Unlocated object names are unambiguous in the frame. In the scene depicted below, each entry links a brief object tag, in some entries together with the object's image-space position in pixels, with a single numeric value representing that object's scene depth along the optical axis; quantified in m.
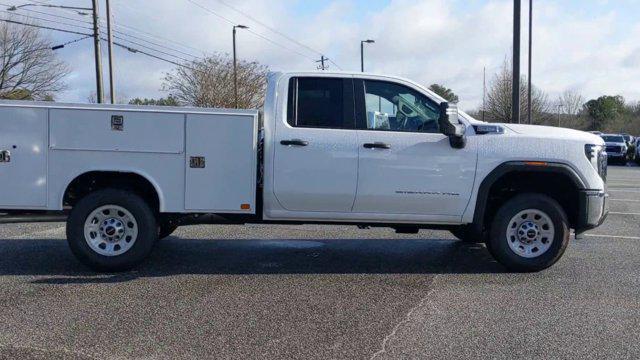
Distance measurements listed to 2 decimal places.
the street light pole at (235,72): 34.84
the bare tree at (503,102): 31.30
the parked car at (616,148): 36.03
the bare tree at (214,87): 36.66
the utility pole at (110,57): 25.08
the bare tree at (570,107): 60.70
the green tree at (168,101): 36.50
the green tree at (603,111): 72.50
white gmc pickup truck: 6.69
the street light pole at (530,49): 23.70
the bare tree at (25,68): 40.50
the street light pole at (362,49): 42.13
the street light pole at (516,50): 15.48
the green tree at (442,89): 40.52
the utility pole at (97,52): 24.34
